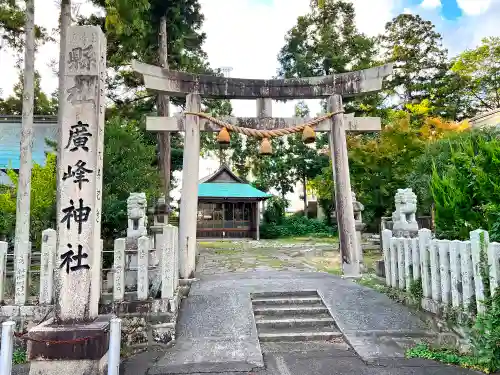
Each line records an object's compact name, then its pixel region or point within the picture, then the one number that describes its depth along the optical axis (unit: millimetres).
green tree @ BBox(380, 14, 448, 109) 26688
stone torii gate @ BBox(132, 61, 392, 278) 8203
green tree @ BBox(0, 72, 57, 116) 25812
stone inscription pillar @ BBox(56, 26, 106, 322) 4594
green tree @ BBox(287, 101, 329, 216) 30578
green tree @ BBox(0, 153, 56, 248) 10281
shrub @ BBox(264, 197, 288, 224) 29938
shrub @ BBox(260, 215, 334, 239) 28547
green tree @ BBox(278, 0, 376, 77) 25844
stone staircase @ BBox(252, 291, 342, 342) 5535
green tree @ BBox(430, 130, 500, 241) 5414
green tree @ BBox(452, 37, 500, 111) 21516
